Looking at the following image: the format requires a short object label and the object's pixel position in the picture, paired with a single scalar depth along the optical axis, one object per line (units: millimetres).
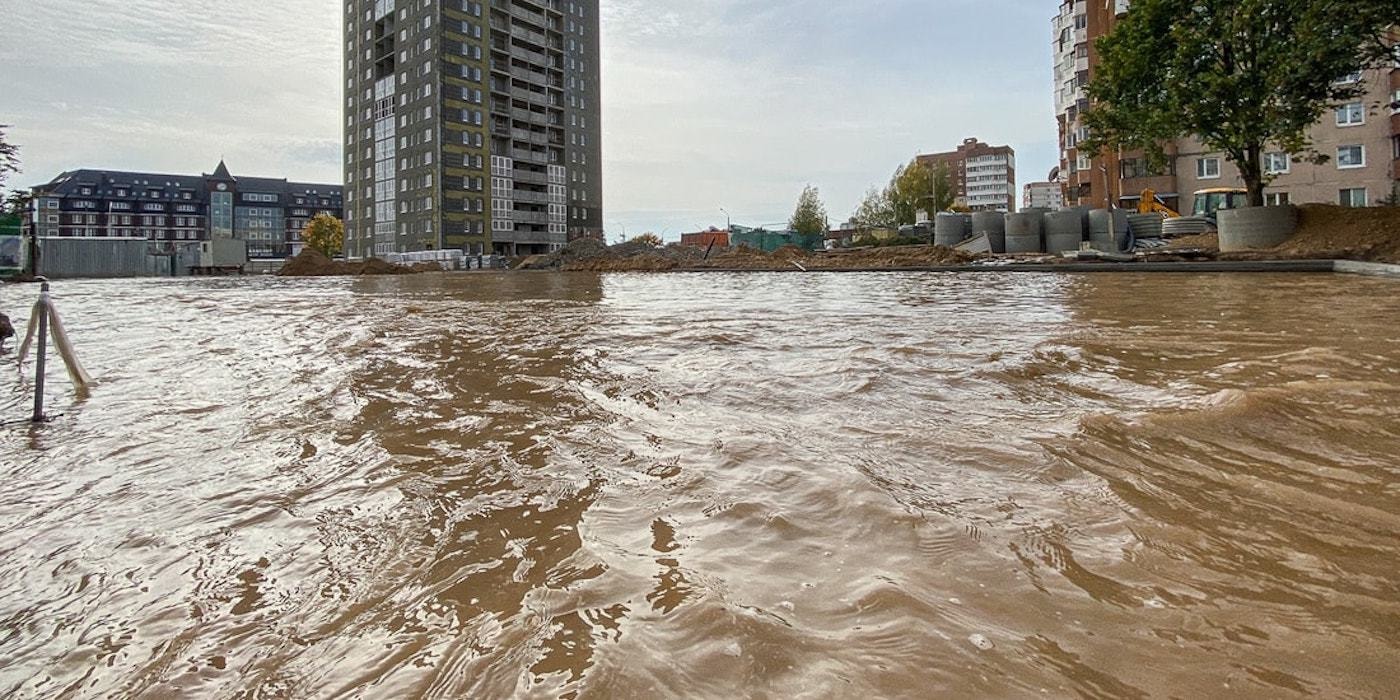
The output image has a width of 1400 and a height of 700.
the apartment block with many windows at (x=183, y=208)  114750
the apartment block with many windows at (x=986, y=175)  152875
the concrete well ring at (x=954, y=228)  32156
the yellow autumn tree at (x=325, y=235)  92000
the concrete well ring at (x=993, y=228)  29875
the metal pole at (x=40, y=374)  4172
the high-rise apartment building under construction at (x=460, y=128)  70375
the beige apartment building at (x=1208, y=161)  39375
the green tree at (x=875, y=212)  67875
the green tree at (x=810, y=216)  69969
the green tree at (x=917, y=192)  65500
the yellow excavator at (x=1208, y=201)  32400
